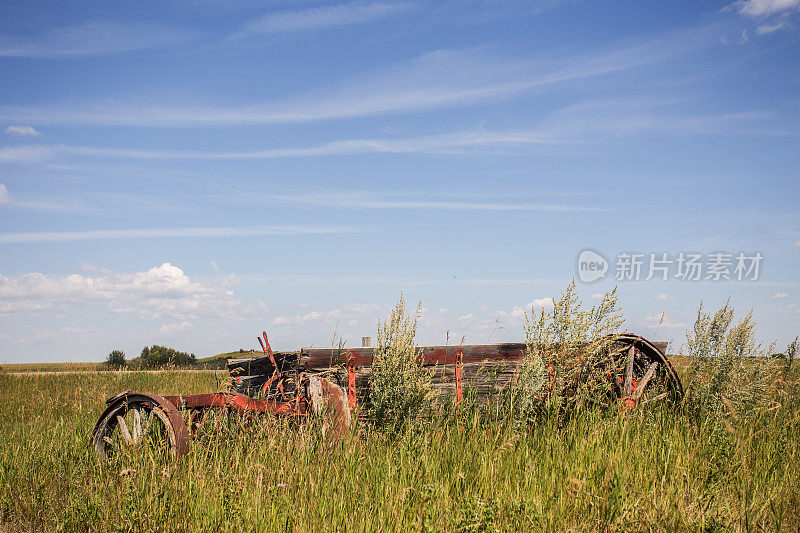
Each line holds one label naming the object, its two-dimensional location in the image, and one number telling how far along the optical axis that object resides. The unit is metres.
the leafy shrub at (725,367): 8.20
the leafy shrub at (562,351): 7.26
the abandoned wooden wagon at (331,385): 6.32
